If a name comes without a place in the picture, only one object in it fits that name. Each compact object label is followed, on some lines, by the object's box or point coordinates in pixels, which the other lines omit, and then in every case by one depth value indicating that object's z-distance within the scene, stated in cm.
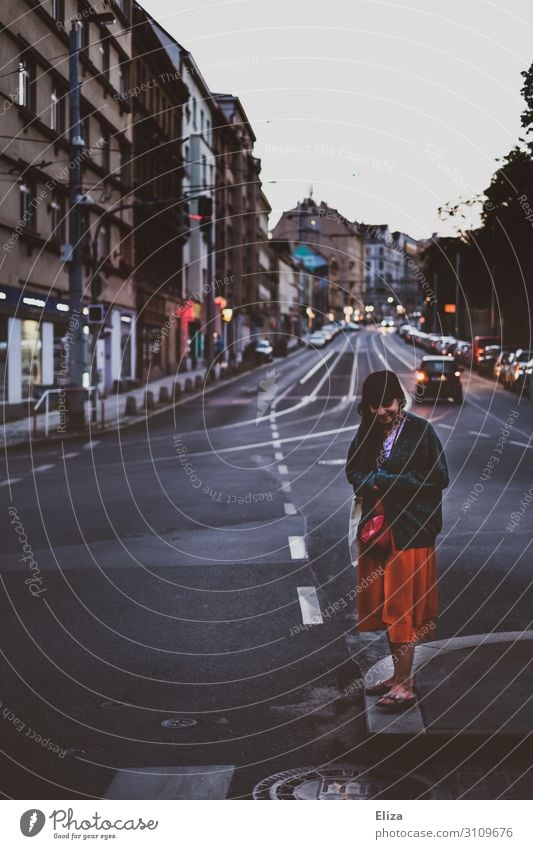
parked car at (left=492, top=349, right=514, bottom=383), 5178
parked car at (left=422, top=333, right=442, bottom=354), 7651
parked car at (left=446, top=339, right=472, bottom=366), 6775
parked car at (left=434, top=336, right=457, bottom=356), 6848
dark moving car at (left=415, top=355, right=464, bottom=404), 3981
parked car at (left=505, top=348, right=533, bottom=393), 4469
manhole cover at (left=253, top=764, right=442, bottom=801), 508
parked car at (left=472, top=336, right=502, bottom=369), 6481
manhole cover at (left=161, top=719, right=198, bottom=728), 627
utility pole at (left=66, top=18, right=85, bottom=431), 2739
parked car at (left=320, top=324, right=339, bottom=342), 11899
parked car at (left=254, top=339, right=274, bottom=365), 7925
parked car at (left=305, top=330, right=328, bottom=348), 10219
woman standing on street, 631
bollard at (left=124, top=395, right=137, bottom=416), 3462
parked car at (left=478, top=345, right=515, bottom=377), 6074
